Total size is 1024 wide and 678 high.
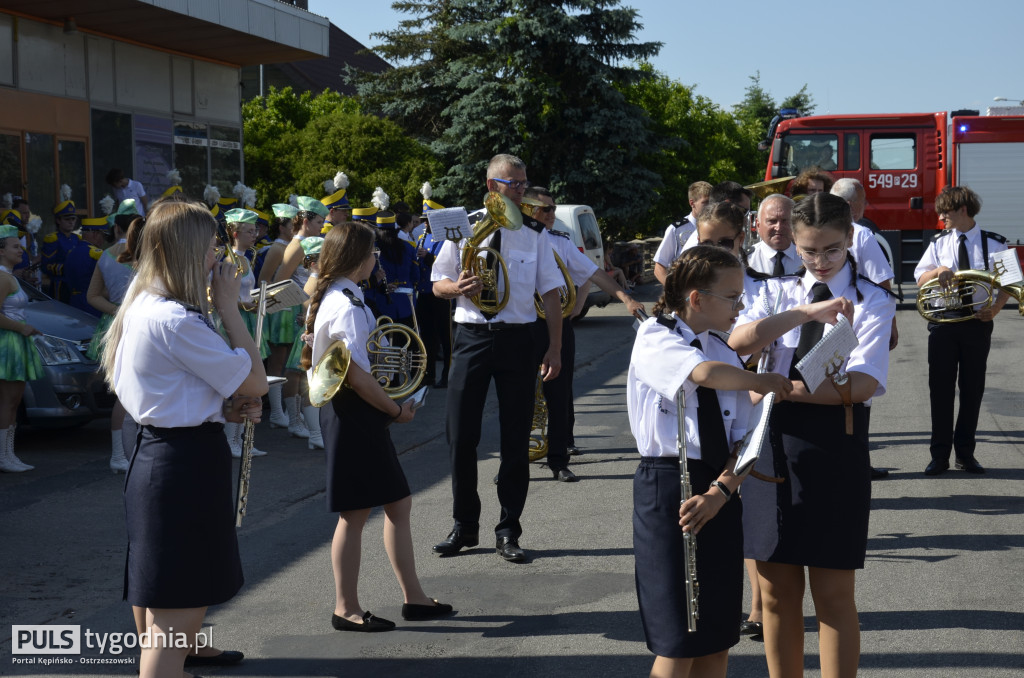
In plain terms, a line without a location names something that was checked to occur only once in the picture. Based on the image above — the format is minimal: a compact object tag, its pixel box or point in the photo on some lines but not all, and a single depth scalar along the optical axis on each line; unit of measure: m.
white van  18.19
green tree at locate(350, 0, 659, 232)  30.52
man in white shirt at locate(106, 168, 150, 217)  15.93
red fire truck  21.16
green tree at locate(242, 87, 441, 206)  25.53
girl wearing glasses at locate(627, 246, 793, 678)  3.28
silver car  8.86
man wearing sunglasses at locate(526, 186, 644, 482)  7.15
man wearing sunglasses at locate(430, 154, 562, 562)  6.02
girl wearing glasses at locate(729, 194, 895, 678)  3.66
